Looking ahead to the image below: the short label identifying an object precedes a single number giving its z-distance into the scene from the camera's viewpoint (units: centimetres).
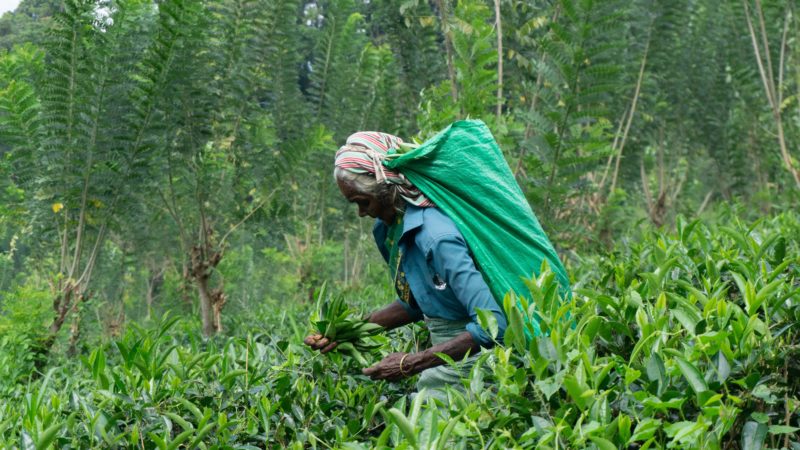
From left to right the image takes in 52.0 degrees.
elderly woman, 250
